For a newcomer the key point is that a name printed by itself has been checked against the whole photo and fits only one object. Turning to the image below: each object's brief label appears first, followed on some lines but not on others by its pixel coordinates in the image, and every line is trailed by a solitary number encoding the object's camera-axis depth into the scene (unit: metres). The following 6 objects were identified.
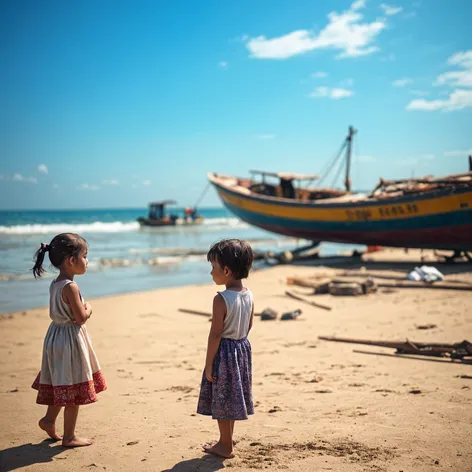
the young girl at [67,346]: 3.07
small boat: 46.46
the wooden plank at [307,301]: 8.46
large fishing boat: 13.73
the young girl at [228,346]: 2.88
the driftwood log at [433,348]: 5.05
